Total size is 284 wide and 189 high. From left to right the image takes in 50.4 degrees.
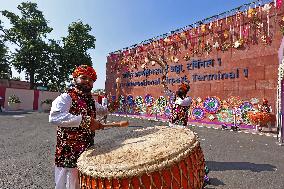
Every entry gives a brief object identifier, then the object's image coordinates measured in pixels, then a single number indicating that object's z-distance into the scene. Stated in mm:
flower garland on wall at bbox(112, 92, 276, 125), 14134
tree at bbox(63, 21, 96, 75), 34500
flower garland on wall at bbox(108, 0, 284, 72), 14922
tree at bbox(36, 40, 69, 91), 34344
